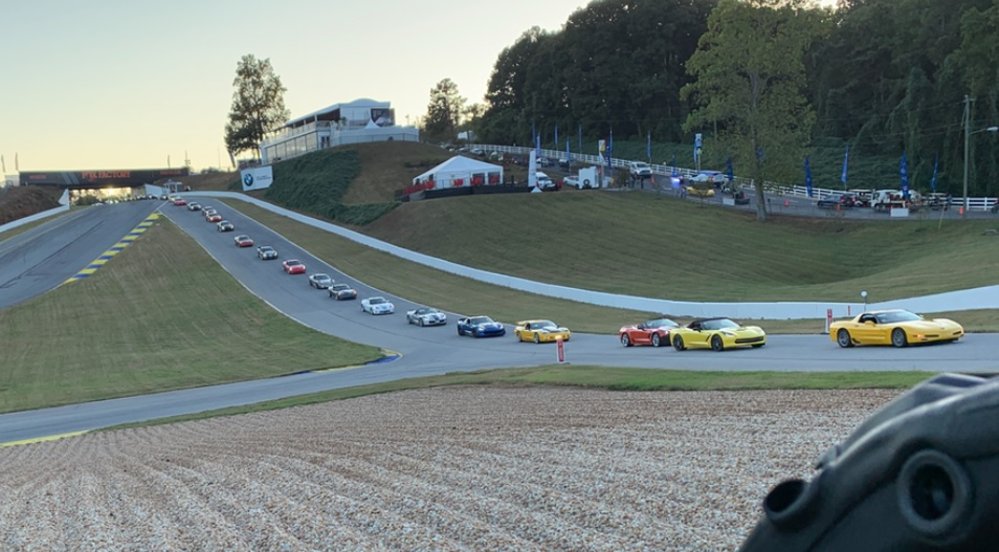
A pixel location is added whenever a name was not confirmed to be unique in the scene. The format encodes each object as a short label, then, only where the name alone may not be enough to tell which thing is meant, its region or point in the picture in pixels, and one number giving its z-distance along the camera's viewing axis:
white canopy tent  91.94
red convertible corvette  33.91
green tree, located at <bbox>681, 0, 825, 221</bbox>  69.94
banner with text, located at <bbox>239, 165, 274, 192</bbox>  123.62
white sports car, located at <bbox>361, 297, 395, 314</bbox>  52.19
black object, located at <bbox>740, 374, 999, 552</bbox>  2.01
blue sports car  42.25
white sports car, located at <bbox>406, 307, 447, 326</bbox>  47.41
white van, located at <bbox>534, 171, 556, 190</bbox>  89.26
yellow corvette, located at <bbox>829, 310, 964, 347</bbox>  25.81
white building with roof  132.88
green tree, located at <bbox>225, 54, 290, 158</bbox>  179.50
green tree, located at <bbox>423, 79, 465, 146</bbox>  186.25
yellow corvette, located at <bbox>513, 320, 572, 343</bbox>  38.19
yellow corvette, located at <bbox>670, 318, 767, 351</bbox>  29.77
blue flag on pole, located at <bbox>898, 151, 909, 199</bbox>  68.35
